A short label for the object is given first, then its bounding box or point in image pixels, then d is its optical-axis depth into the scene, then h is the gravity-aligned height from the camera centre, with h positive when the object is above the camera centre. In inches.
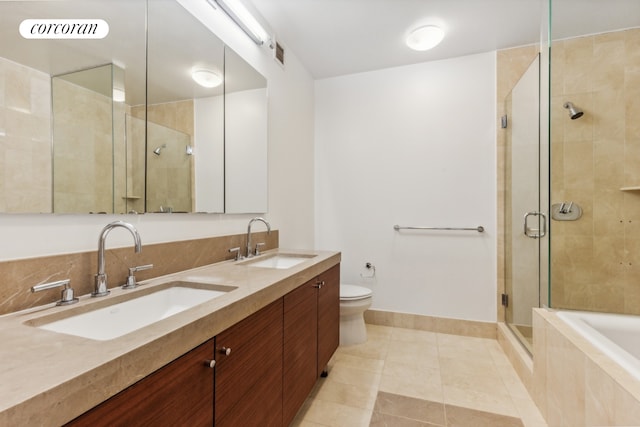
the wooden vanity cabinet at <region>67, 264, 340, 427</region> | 23.1 -18.2
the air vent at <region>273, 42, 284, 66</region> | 83.4 +46.6
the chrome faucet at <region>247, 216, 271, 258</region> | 67.1 -6.5
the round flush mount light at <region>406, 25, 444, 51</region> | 80.7 +50.4
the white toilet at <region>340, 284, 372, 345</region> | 84.0 -29.8
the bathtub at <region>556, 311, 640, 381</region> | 52.6 -20.8
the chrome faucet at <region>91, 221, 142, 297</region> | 35.9 -6.4
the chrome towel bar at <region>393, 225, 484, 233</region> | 93.7 -4.9
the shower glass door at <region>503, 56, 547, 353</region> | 74.1 +1.7
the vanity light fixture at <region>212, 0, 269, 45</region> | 61.1 +44.2
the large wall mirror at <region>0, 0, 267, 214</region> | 32.0 +14.5
